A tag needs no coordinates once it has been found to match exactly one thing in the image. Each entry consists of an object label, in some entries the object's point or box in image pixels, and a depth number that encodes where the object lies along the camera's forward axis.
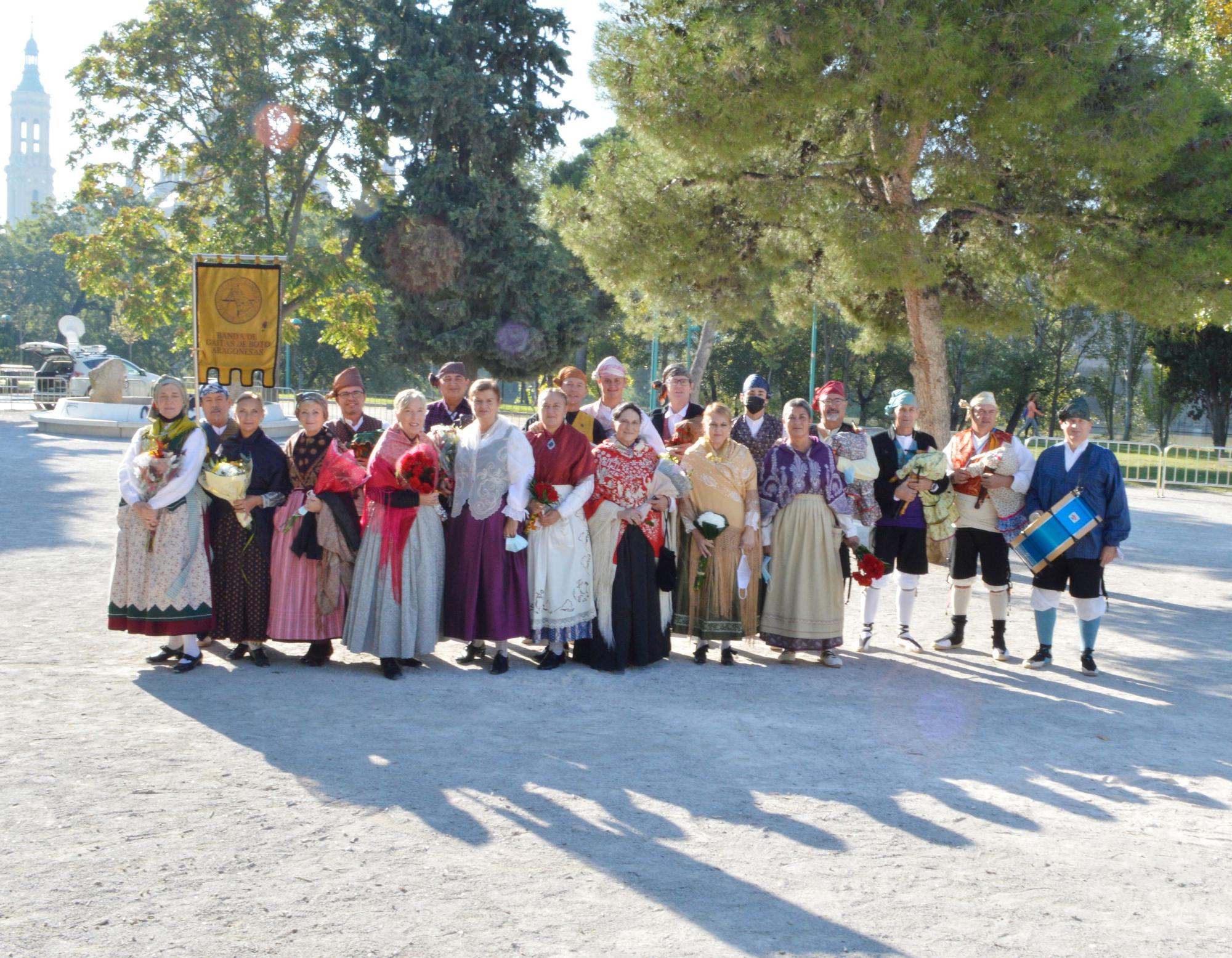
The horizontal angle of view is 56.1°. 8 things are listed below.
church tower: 180.75
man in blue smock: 7.55
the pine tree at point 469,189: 28.14
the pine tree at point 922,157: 10.43
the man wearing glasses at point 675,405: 9.08
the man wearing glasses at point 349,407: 7.73
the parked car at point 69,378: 32.94
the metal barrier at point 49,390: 34.88
